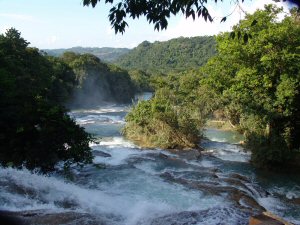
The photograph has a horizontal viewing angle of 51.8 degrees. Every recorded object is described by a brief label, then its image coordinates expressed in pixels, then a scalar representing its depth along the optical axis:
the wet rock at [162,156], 15.17
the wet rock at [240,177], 12.06
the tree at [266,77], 14.99
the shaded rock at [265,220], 6.07
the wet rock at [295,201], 10.43
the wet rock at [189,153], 15.27
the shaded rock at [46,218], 6.19
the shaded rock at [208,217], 6.58
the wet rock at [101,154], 15.08
